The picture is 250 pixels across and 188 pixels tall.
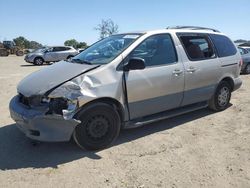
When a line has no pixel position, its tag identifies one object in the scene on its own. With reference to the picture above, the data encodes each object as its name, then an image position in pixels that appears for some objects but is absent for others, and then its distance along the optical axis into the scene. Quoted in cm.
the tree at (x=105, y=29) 3857
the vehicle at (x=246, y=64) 977
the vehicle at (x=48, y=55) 1616
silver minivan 285
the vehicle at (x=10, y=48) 2727
